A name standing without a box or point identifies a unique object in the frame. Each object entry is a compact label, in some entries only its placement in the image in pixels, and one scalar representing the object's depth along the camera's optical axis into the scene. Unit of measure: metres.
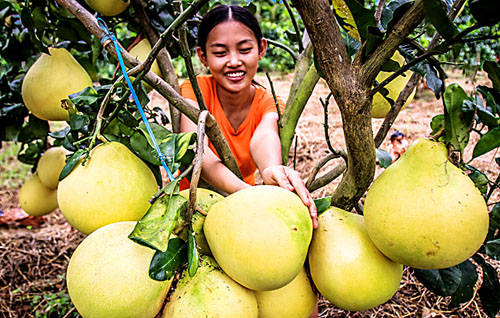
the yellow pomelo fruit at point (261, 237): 0.79
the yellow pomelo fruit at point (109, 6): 1.37
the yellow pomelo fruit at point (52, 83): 1.35
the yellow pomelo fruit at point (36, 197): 1.92
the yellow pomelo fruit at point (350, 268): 0.89
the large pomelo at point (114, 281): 0.80
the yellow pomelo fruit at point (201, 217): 0.95
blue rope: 0.91
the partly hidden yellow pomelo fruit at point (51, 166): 1.83
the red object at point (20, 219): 3.12
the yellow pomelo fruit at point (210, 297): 0.82
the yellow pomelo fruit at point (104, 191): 0.97
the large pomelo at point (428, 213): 0.78
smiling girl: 1.47
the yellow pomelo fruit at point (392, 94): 1.31
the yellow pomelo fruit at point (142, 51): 1.55
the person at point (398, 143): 2.96
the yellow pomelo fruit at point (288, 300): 0.94
